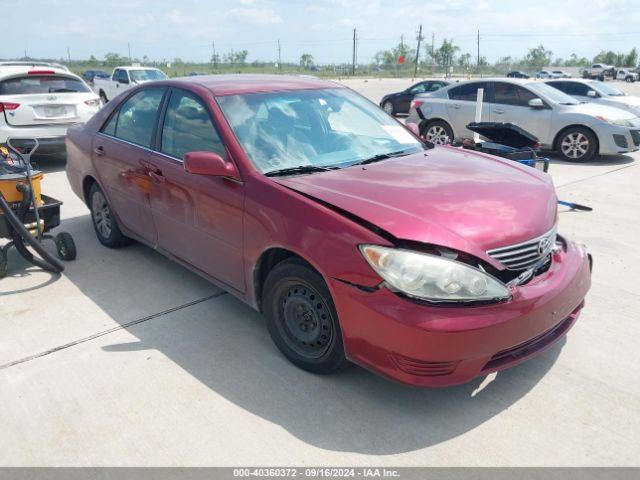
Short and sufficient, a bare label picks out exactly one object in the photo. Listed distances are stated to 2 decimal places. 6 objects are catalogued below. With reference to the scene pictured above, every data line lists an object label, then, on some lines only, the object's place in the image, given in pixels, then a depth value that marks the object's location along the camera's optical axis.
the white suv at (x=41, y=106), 8.04
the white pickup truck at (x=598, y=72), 52.78
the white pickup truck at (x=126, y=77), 18.16
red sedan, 2.55
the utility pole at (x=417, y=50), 65.78
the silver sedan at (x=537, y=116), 9.41
